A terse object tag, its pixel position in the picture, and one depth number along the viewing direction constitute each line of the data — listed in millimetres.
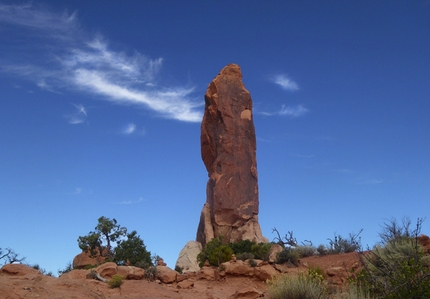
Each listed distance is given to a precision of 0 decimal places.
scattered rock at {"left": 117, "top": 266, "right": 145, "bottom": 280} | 16406
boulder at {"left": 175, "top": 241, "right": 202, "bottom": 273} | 29797
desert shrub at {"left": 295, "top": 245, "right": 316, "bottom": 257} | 23578
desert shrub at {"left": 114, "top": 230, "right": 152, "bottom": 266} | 27697
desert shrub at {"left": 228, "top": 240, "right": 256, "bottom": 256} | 28094
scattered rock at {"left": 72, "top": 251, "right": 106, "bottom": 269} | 32375
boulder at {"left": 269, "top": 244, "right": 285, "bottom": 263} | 21133
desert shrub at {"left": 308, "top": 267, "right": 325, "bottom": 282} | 16780
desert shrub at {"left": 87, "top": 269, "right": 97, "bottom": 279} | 15578
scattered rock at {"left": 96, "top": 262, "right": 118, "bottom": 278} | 16531
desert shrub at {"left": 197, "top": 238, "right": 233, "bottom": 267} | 22359
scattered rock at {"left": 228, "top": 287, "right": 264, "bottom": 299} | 13119
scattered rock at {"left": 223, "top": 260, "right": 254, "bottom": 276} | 19219
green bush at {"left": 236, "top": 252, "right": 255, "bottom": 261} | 23041
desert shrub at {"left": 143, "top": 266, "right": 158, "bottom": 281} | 17172
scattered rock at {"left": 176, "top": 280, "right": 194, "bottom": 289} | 16734
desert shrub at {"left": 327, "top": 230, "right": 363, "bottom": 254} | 22703
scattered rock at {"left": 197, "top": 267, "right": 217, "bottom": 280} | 19312
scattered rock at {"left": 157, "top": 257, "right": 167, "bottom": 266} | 21939
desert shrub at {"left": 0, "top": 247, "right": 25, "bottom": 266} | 22672
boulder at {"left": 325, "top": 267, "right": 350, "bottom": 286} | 16609
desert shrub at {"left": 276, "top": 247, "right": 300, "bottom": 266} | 20547
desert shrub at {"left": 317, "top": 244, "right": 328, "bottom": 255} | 23484
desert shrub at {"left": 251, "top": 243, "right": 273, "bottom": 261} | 22555
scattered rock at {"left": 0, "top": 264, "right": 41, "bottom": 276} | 13773
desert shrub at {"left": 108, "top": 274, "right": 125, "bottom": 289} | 14281
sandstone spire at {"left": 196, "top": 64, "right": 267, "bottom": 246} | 34156
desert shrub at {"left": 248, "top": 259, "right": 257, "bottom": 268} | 19688
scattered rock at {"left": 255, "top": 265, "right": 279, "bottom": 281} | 18969
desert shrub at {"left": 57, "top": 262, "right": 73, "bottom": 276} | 25961
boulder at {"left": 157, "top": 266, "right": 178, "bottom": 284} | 17172
